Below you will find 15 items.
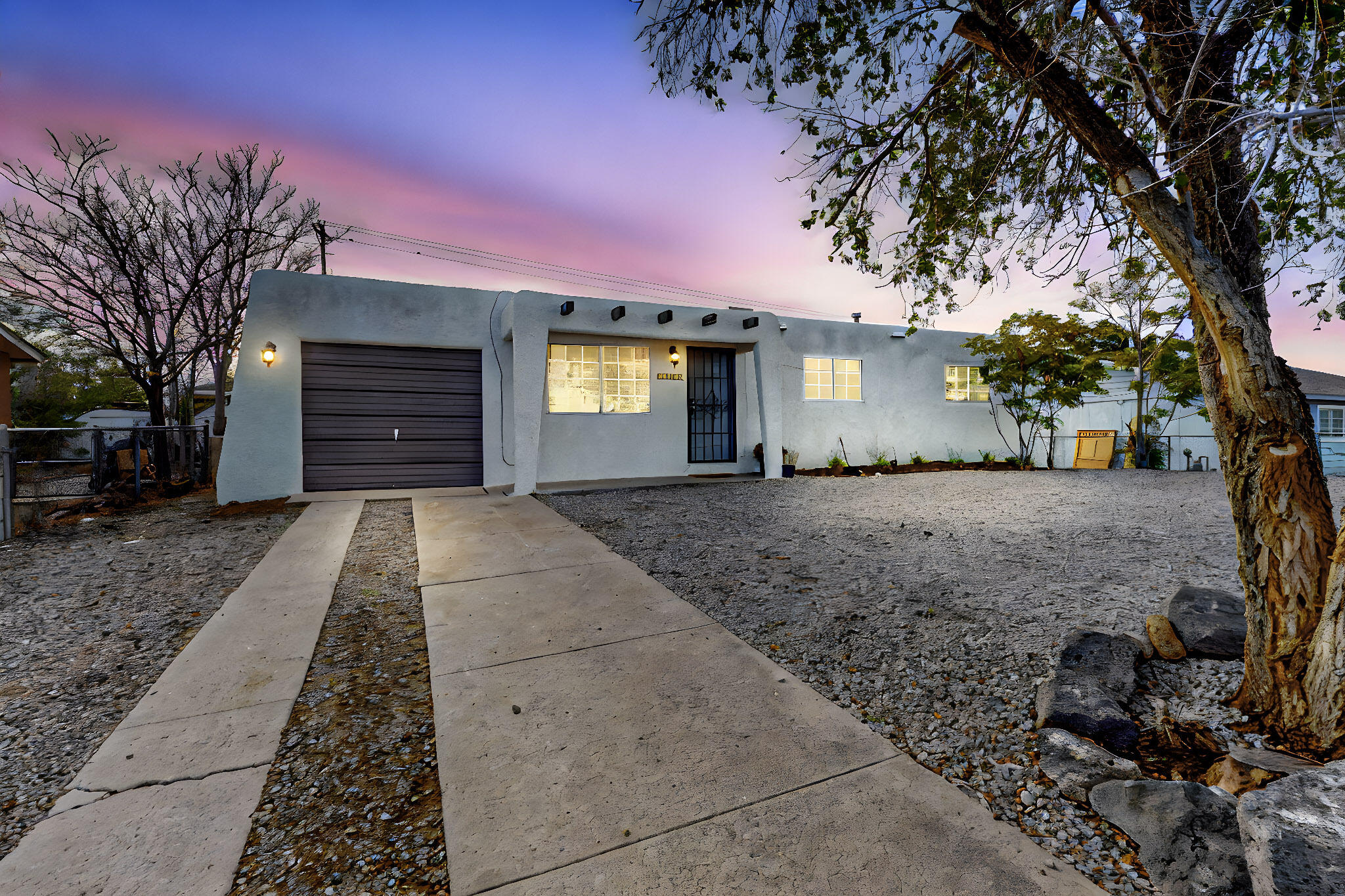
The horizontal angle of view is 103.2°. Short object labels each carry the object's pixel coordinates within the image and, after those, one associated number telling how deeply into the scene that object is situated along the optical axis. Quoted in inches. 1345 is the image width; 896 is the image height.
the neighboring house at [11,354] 466.9
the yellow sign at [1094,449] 509.0
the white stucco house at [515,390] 320.5
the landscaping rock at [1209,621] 91.1
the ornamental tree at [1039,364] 440.1
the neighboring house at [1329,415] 617.6
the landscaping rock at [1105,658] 83.9
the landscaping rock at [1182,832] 49.4
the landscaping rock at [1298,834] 41.9
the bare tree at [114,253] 426.9
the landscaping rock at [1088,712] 72.6
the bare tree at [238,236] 496.1
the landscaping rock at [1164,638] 93.9
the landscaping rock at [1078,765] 64.6
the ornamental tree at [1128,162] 71.1
